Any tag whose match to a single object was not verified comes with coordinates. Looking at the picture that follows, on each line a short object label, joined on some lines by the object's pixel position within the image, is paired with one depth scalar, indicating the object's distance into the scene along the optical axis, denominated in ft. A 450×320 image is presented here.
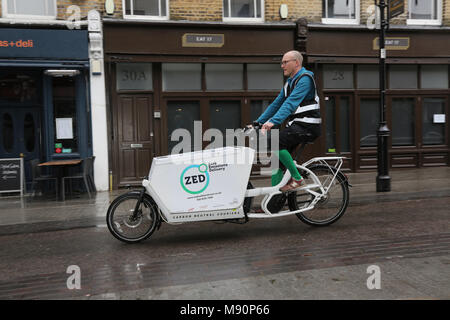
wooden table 31.19
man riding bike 17.48
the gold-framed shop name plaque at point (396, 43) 40.63
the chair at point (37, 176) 31.81
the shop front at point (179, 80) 35.81
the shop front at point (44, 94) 33.14
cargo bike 16.79
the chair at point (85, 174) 32.30
